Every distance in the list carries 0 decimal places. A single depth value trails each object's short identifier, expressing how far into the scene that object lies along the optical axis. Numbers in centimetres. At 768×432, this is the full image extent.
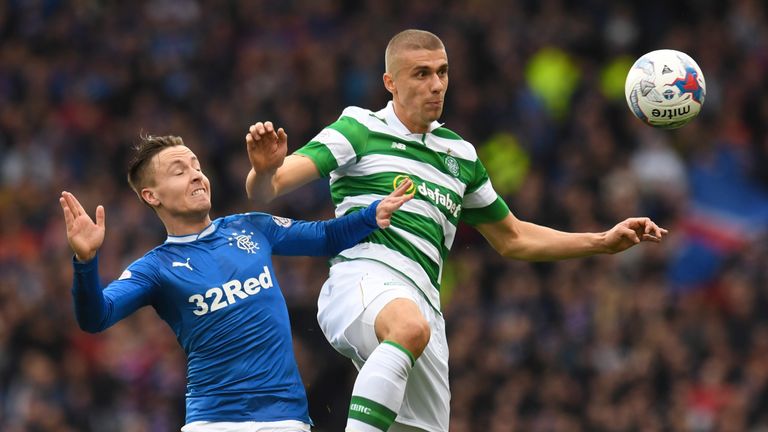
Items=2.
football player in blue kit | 1462
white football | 1673
